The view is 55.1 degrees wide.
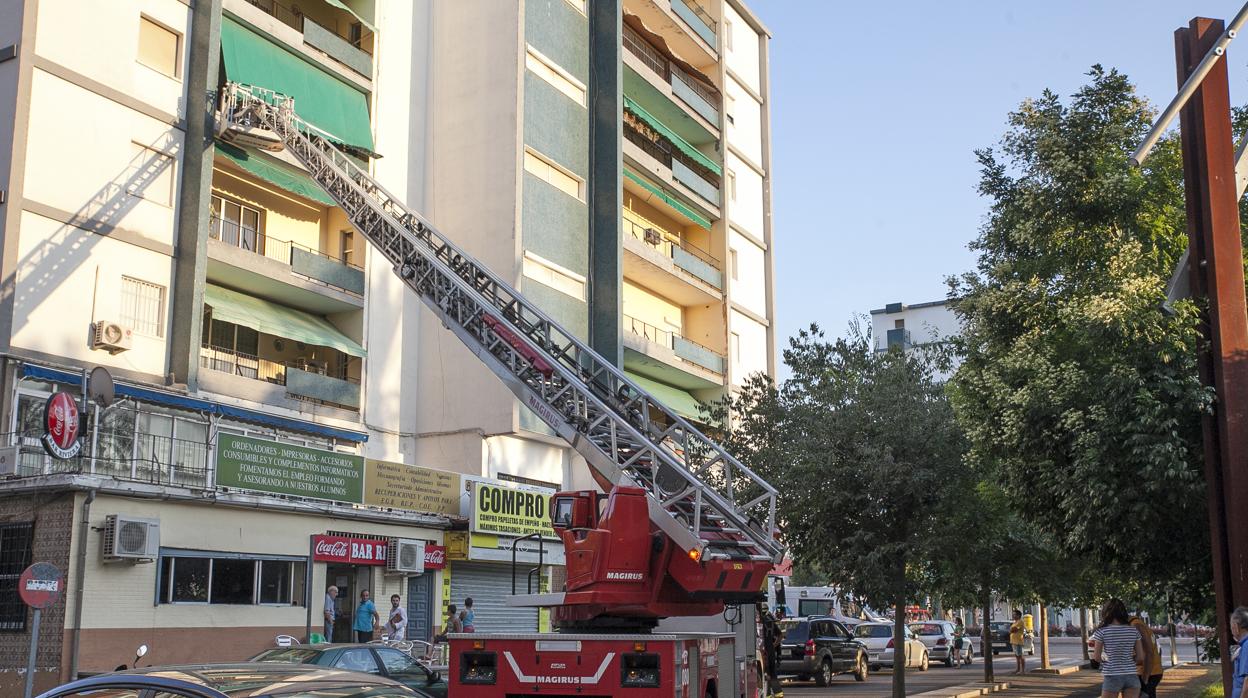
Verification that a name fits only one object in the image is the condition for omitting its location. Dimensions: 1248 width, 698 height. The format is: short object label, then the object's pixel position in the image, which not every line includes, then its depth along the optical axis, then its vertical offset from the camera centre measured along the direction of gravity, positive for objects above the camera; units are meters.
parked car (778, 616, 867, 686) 30.38 -2.65
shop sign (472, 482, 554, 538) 26.64 +0.77
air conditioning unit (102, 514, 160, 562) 18.17 +0.03
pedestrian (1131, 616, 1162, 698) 13.96 -1.35
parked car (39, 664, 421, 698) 5.19 -0.63
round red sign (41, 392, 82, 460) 17.88 +1.70
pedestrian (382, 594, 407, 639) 22.36 -1.48
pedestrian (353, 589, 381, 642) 21.75 -1.35
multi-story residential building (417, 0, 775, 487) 32.03 +10.79
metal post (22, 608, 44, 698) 13.67 -1.33
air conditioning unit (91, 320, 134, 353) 23.14 +3.93
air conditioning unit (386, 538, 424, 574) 24.17 -0.28
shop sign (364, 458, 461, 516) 24.06 +1.14
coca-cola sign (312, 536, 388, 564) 22.41 -0.14
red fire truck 11.95 +0.09
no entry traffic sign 13.61 -0.50
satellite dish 18.88 +2.43
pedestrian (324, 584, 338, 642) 21.86 -1.22
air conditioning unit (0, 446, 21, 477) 18.89 +1.26
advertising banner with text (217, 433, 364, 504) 20.77 +1.31
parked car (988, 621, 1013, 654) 45.91 -3.45
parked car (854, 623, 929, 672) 37.06 -3.08
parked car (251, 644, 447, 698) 13.16 -1.32
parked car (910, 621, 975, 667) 40.72 -3.07
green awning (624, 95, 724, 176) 39.16 +13.99
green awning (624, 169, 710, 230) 39.47 +11.83
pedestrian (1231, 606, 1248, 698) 9.91 -0.78
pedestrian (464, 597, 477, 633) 22.18 -1.36
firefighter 22.70 -2.12
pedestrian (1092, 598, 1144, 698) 13.41 -1.15
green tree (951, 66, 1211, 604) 13.91 +2.44
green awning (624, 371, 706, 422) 39.31 +4.94
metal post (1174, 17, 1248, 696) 11.41 +2.53
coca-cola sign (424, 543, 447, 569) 25.36 -0.29
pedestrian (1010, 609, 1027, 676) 34.06 -2.60
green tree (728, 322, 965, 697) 21.05 +1.23
